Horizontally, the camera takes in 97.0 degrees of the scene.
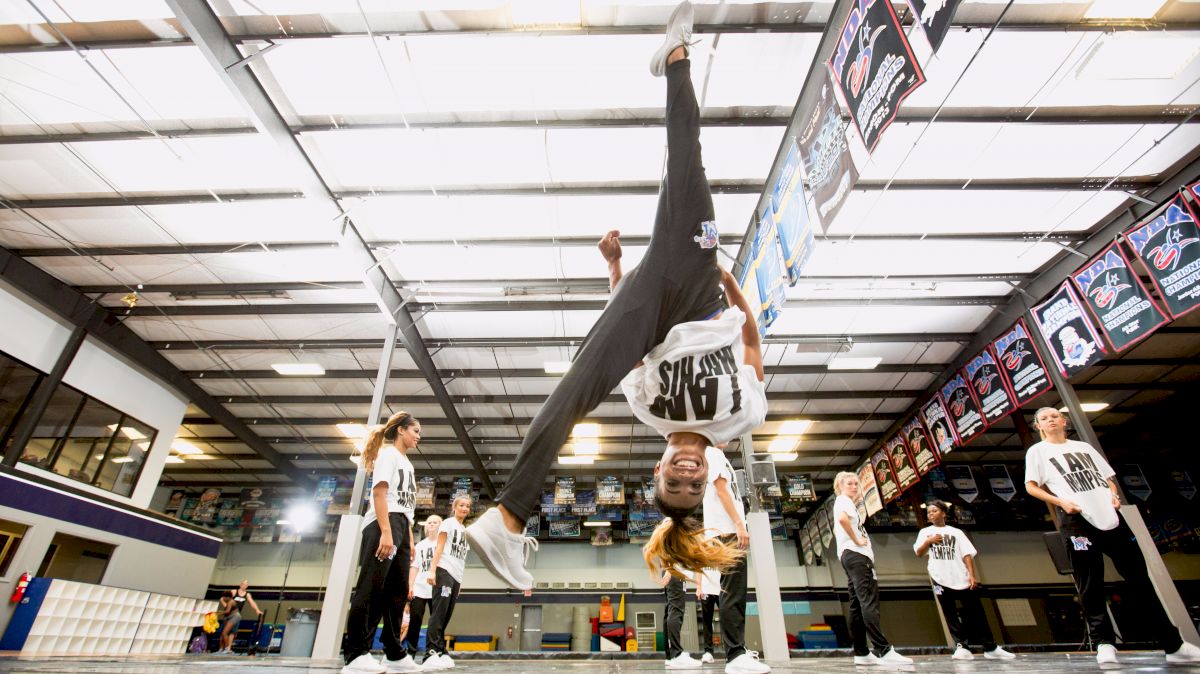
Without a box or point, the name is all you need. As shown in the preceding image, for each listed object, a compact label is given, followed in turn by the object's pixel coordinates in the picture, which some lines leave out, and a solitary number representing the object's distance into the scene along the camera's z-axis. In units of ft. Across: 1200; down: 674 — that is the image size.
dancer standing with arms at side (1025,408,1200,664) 11.37
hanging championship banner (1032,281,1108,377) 21.99
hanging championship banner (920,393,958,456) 32.71
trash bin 39.04
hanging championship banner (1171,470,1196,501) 43.16
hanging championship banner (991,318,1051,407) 25.63
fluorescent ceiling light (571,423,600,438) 42.96
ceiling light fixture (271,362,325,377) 37.27
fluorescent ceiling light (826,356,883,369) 35.04
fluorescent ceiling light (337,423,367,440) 45.40
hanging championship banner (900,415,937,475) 34.53
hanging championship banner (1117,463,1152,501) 42.73
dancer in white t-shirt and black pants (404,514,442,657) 18.22
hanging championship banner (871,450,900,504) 39.06
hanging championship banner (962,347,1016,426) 27.78
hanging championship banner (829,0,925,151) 11.07
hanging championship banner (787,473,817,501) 45.32
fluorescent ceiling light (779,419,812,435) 44.19
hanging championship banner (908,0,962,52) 9.59
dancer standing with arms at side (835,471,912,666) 16.40
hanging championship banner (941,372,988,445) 30.01
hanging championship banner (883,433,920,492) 36.58
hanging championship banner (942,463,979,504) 43.98
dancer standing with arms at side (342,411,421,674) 12.20
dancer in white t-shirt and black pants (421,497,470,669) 17.67
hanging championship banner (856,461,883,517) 41.22
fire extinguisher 24.79
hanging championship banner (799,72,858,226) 13.55
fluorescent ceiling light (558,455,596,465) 48.79
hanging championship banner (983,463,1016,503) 44.06
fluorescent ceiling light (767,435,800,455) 46.85
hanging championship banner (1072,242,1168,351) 18.97
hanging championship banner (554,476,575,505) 46.68
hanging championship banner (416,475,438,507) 44.98
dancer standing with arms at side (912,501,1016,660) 20.80
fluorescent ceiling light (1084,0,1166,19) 16.22
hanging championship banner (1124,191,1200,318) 17.21
